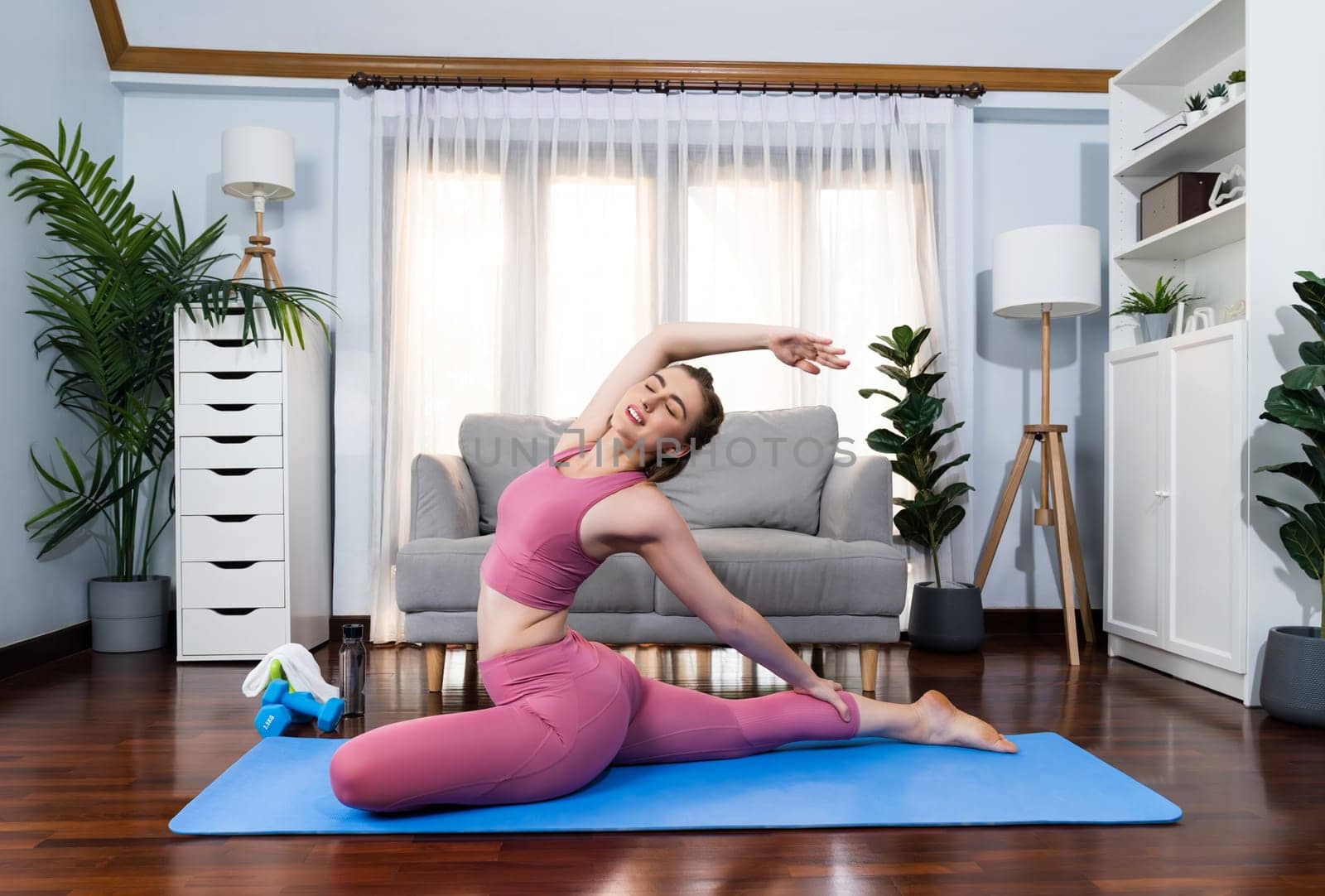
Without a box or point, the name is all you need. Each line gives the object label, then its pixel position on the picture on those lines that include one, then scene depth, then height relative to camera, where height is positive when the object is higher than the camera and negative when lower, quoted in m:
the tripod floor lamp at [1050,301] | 3.55 +0.58
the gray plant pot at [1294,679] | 2.47 -0.59
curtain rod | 3.99 +1.56
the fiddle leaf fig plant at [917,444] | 3.65 +0.04
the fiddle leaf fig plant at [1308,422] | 2.50 +0.09
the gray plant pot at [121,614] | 3.57 -0.62
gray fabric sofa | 2.85 -0.28
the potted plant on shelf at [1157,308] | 3.45 +0.54
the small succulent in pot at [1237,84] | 2.94 +1.16
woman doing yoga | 1.69 -0.32
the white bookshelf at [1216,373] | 2.77 +0.26
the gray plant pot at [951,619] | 3.59 -0.63
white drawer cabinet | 3.41 -0.16
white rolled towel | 2.59 -0.61
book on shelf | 3.27 +1.16
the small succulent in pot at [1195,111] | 3.18 +1.16
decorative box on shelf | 3.30 +0.91
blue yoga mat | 1.75 -0.68
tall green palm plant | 3.38 +0.47
